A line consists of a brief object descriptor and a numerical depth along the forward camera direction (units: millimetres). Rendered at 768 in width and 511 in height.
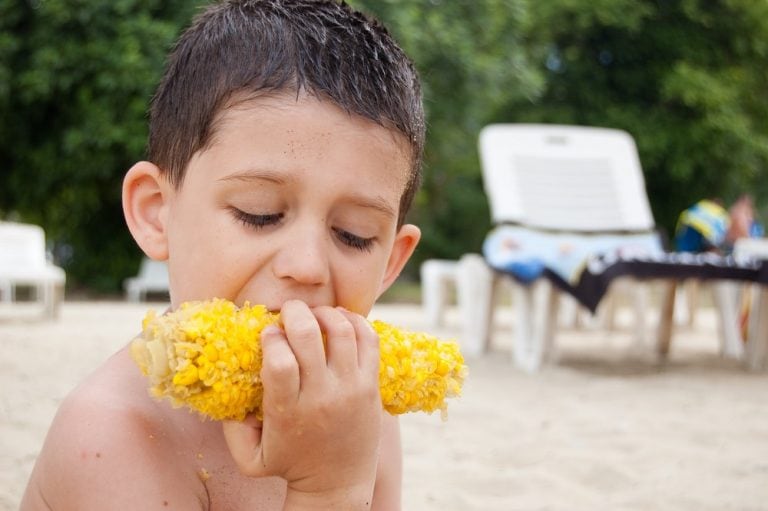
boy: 1407
